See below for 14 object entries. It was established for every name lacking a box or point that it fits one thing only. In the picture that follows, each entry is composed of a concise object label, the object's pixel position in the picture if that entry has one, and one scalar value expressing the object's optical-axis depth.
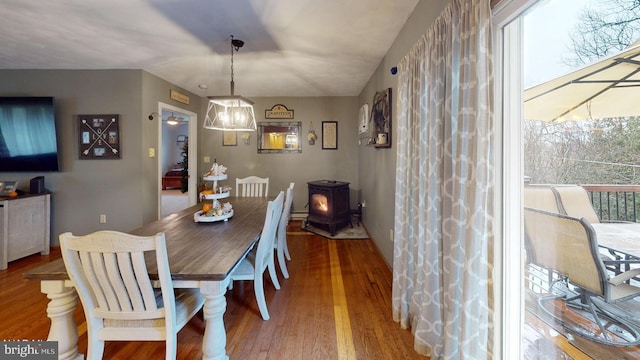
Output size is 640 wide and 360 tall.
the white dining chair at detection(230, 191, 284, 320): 1.96
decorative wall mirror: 5.38
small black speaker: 3.54
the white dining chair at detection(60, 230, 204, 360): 1.21
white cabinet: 3.03
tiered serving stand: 2.25
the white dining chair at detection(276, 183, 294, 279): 2.78
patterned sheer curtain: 1.25
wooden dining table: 1.35
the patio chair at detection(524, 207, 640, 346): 0.99
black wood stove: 4.34
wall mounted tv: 3.50
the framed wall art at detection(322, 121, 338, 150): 5.38
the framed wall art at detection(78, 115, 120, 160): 3.71
